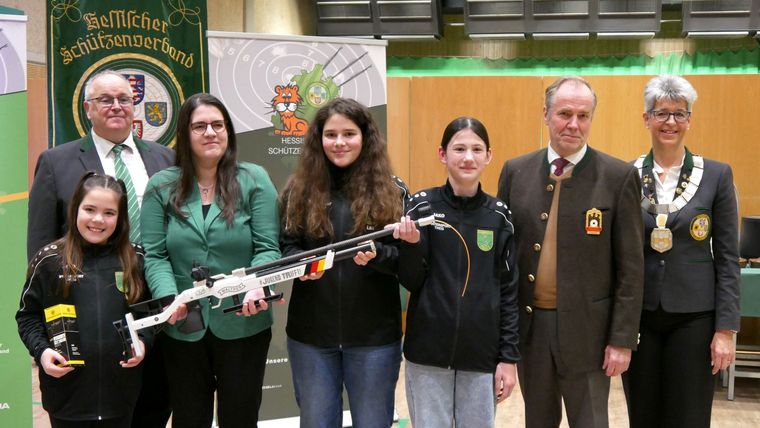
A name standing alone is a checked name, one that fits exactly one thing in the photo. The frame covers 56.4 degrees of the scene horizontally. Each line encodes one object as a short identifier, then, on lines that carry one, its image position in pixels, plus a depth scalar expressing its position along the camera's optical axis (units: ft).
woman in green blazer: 8.06
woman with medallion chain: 8.66
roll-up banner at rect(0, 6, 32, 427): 10.64
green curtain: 25.75
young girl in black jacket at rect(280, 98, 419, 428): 8.17
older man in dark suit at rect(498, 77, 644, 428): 8.17
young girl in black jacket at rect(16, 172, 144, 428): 7.85
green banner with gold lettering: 11.87
